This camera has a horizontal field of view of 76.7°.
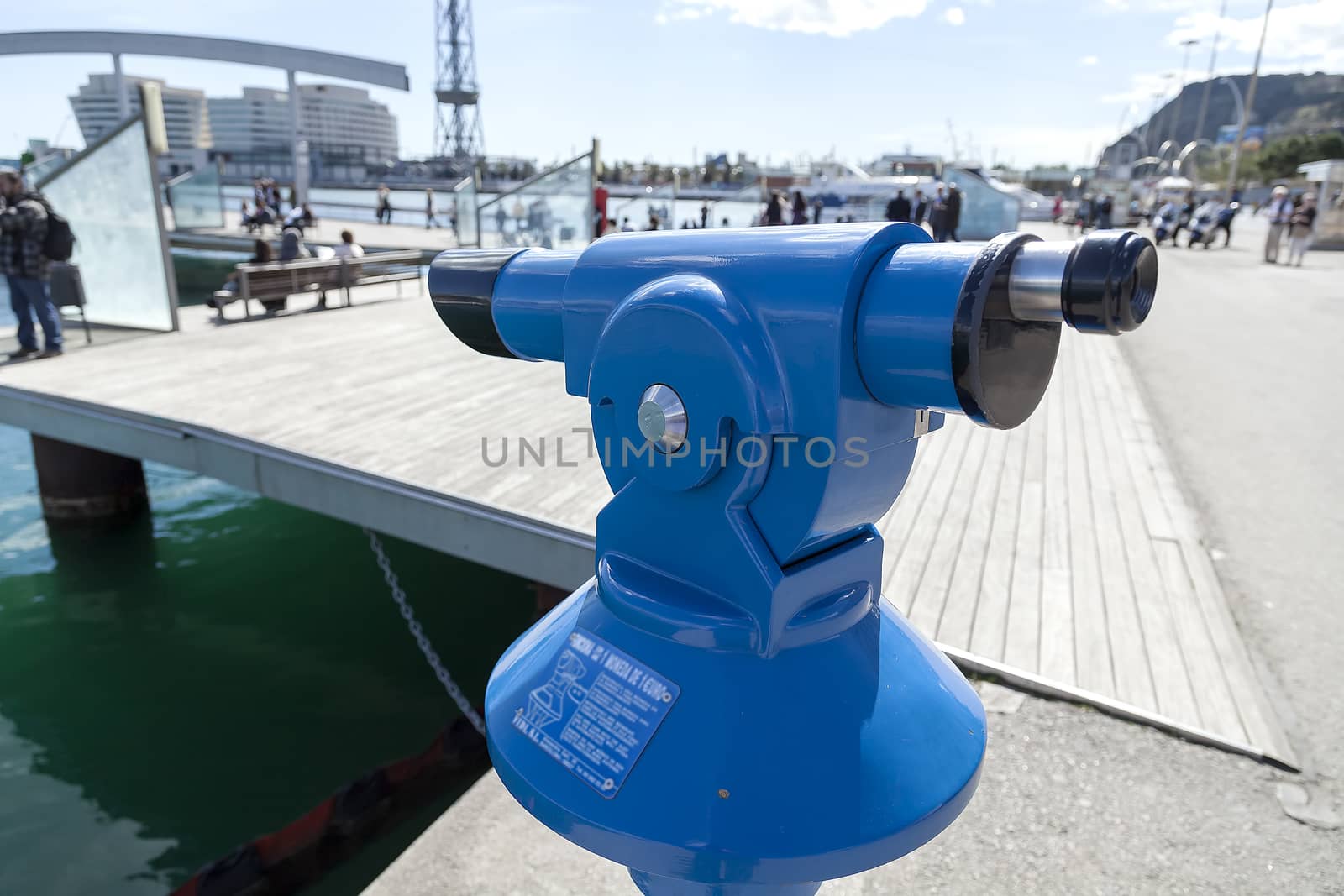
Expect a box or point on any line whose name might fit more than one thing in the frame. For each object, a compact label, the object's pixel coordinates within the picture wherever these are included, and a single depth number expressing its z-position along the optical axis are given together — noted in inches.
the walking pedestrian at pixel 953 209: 619.8
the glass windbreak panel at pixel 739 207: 1031.2
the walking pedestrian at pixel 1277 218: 683.4
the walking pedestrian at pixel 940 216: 630.5
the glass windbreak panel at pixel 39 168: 678.5
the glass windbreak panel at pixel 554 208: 482.0
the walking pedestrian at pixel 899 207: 641.6
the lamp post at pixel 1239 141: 1188.2
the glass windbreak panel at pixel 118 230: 320.2
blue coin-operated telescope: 29.2
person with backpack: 273.3
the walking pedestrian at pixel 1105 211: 892.0
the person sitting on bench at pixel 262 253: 412.2
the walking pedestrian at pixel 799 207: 637.3
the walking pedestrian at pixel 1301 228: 674.2
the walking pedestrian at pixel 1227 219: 831.1
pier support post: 299.3
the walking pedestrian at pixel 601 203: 530.3
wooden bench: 365.1
